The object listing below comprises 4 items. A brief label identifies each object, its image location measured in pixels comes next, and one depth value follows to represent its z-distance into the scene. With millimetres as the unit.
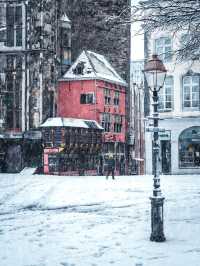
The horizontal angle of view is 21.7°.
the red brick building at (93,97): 41094
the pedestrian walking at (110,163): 28906
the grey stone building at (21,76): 36438
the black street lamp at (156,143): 9820
